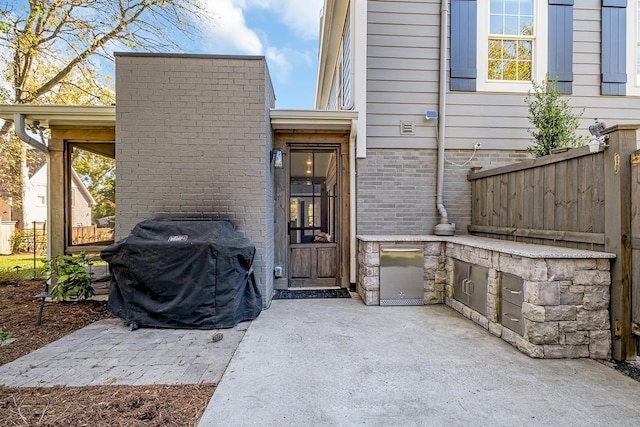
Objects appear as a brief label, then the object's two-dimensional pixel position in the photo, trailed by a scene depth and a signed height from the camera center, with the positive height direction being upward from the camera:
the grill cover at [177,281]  3.20 -0.79
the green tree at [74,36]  6.91 +4.25
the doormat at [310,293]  4.36 -1.27
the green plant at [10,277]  5.27 -1.29
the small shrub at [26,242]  10.21 -1.21
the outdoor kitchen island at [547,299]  2.56 -0.79
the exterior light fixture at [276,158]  4.32 +0.75
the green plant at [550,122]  4.01 +1.23
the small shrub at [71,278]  3.80 -0.91
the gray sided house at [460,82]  4.53 +2.00
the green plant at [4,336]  2.87 -1.29
